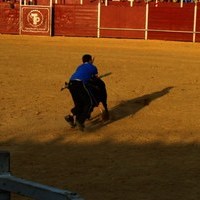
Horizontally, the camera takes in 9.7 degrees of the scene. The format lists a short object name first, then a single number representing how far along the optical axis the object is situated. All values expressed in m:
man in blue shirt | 17.20
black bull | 17.51
